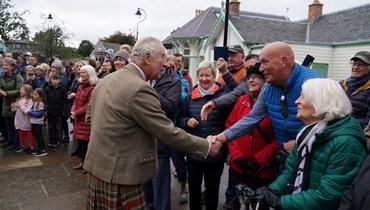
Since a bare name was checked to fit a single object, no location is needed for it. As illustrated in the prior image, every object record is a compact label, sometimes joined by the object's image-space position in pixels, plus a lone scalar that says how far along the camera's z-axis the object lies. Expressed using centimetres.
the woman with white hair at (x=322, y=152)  185
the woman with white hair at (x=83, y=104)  530
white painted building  1365
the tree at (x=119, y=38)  6002
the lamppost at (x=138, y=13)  2294
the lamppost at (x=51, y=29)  2895
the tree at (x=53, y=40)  3134
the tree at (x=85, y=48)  7597
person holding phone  420
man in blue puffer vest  260
